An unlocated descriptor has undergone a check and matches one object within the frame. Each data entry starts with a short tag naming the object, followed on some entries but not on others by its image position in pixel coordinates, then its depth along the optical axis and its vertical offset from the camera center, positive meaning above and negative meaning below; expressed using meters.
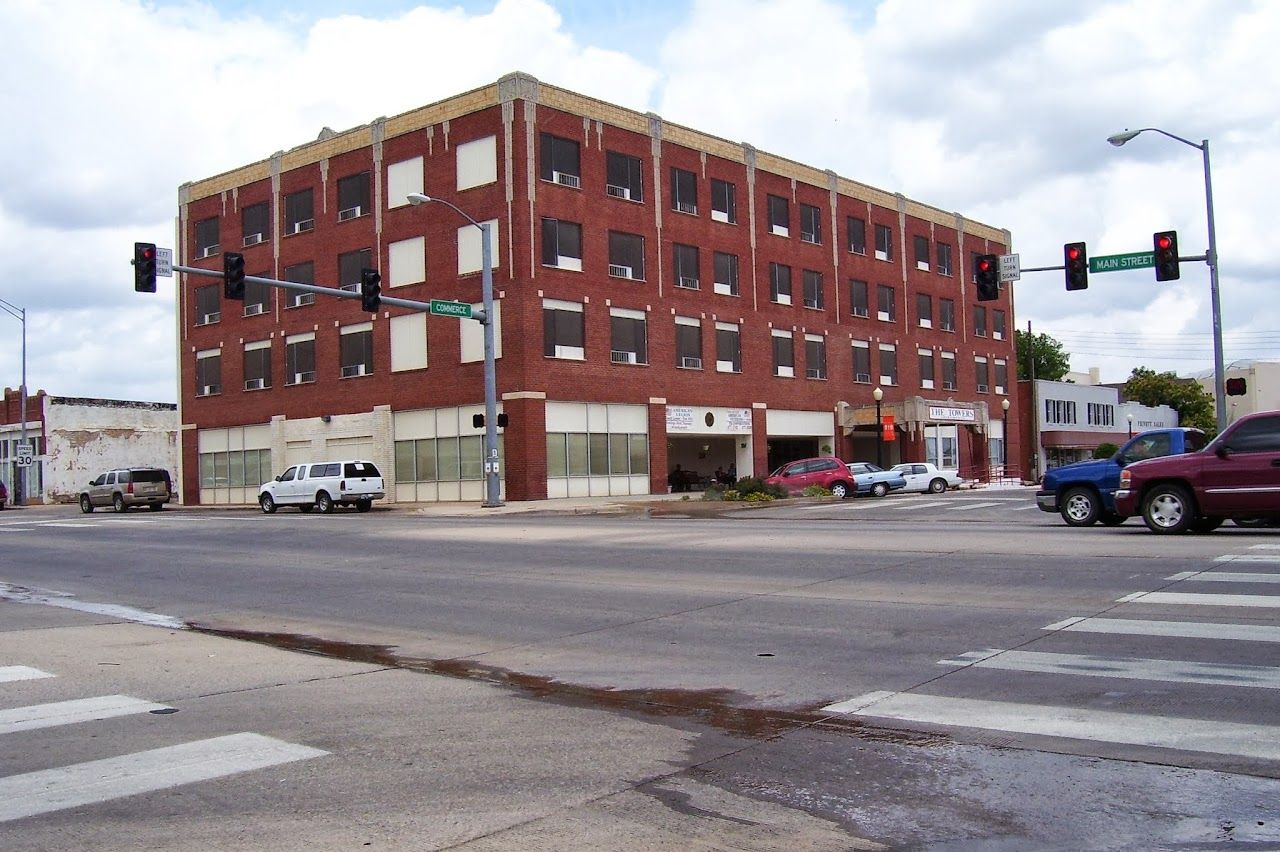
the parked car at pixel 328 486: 39.38 -0.31
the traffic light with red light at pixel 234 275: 27.23 +5.07
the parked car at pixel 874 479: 41.72 -0.68
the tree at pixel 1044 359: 113.62 +10.12
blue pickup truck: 20.09 -0.42
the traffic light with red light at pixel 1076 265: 27.02 +4.64
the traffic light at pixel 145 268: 25.83 +5.04
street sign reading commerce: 33.62 +5.06
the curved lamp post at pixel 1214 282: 29.19 +4.51
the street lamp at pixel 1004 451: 66.88 +0.40
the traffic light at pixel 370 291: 30.22 +5.08
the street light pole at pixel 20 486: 66.44 +0.06
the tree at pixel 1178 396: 93.00 +4.77
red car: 40.28 -0.49
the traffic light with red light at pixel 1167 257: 26.00 +4.59
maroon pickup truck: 15.93 -0.46
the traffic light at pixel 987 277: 27.45 +4.50
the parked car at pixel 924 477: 44.44 -0.71
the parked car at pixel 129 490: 46.41 -0.26
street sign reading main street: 27.28 +4.74
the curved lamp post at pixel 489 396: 36.34 +2.52
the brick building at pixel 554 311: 42.09 +7.07
